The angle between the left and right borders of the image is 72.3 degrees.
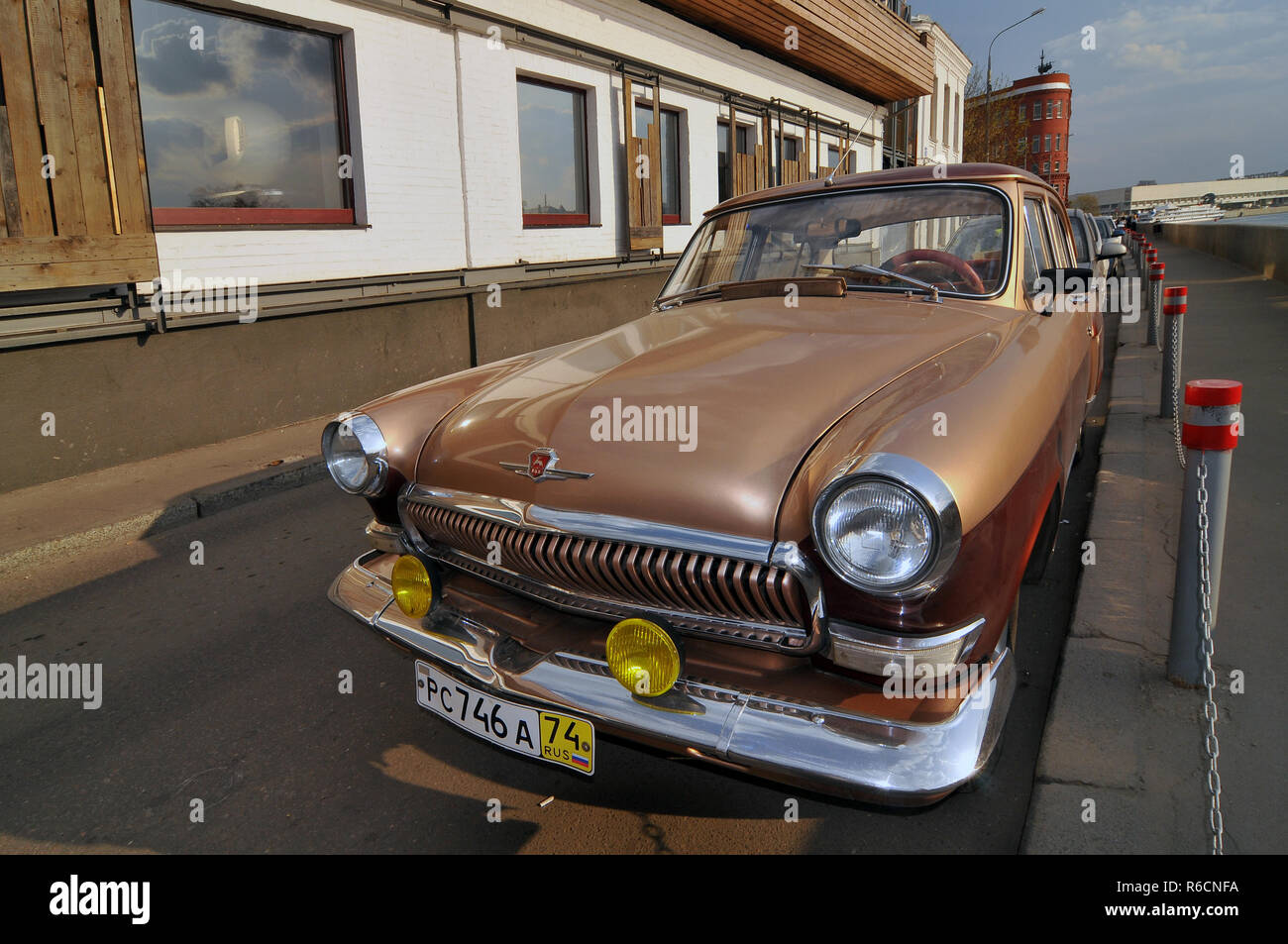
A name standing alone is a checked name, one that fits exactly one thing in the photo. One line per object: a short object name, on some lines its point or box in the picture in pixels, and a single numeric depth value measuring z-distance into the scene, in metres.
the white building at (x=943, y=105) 26.14
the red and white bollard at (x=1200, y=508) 2.68
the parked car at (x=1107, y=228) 19.16
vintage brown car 1.82
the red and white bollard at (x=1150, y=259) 9.77
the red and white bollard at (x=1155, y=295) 9.29
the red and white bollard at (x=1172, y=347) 6.02
